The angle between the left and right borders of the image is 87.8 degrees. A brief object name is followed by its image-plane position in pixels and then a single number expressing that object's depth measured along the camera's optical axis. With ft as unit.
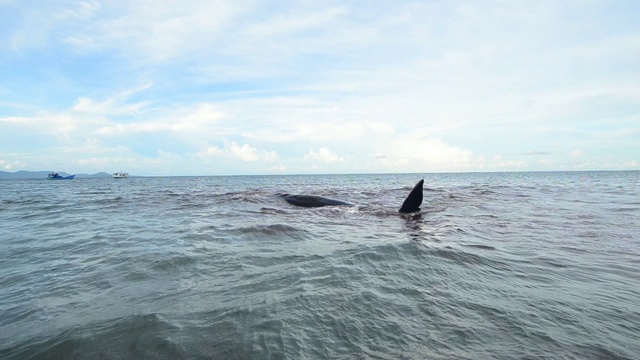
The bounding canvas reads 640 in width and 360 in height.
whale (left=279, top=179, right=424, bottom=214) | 46.19
